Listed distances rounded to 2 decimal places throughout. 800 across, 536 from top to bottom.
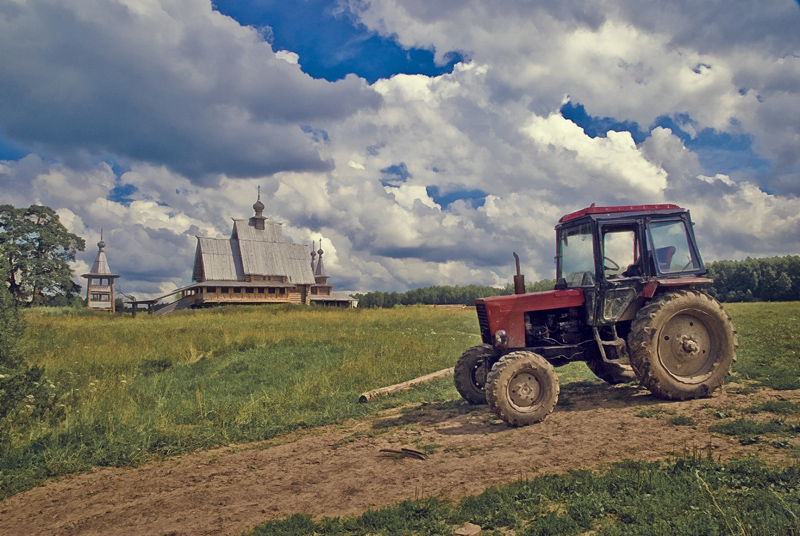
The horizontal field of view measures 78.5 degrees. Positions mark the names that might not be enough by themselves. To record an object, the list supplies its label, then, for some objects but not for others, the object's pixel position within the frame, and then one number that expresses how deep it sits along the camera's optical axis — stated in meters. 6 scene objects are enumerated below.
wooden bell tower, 54.94
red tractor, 8.20
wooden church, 46.28
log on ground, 10.19
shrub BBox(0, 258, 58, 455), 8.15
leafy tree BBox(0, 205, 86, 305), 46.56
